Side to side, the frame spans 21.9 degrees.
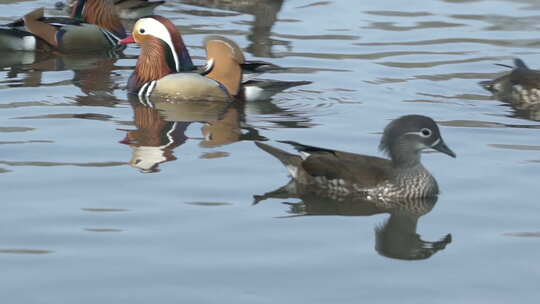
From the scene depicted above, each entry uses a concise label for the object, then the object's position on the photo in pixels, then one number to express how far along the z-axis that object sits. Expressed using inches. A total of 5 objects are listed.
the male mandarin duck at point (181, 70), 595.8
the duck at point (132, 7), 825.5
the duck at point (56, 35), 729.6
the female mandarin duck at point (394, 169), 443.8
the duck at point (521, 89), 604.9
